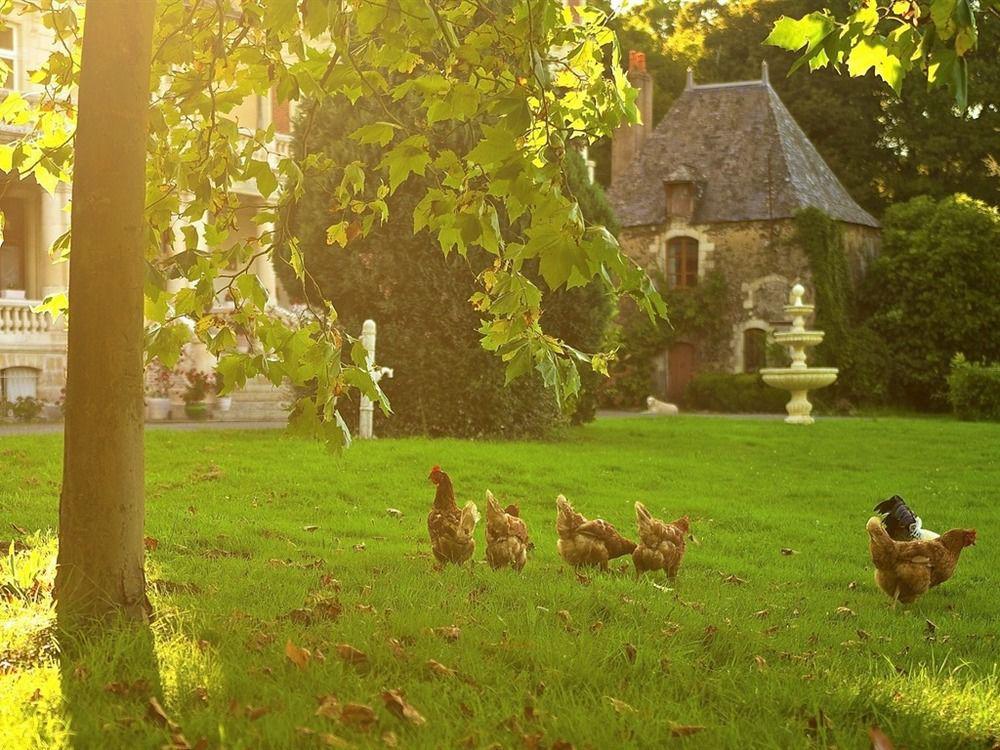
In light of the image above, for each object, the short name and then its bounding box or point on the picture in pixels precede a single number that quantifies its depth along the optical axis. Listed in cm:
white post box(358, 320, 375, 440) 1462
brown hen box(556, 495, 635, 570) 759
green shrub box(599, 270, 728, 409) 3416
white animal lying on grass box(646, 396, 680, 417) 2905
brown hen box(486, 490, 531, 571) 734
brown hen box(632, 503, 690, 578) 751
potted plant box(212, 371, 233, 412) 2214
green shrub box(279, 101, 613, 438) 1491
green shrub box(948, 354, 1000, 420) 2675
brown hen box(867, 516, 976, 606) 735
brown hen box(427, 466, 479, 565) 734
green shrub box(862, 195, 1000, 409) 3281
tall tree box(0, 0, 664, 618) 462
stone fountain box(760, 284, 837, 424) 2348
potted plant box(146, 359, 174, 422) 2116
